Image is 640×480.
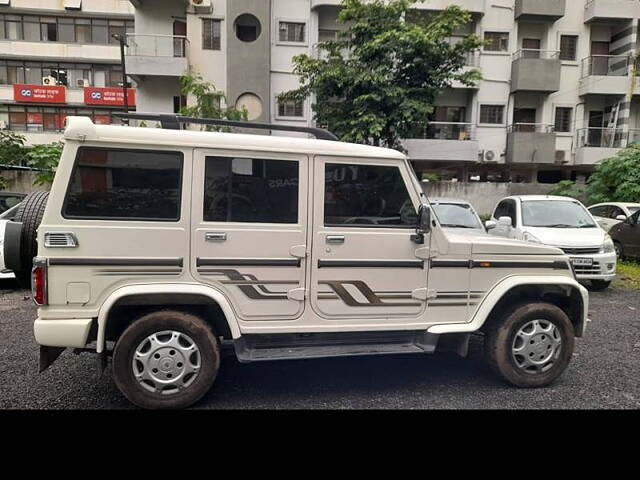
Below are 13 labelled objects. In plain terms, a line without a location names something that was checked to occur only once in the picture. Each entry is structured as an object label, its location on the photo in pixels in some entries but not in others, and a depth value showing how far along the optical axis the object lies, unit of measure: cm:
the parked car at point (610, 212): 1128
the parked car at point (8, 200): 891
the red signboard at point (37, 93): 2802
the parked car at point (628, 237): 995
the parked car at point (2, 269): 700
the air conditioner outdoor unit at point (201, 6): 1883
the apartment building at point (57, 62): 2716
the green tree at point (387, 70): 1245
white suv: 312
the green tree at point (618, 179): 1477
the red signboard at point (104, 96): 2816
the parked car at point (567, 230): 753
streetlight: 1597
